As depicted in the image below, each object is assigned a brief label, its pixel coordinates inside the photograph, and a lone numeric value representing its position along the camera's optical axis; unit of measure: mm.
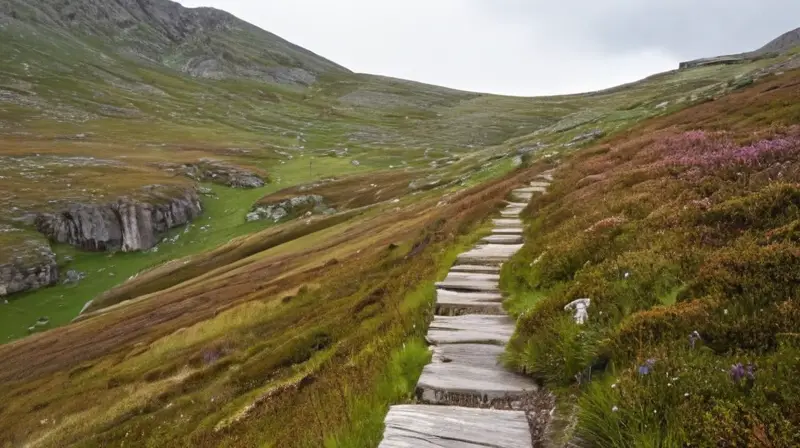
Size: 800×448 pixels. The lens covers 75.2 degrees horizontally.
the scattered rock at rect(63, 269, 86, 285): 71000
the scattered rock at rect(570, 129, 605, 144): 54000
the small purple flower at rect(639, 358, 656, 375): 5319
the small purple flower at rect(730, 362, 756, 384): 4945
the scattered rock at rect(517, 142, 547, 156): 71406
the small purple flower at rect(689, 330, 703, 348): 5824
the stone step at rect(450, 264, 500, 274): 14299
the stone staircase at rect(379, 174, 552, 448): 6180
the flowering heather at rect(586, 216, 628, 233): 12297
